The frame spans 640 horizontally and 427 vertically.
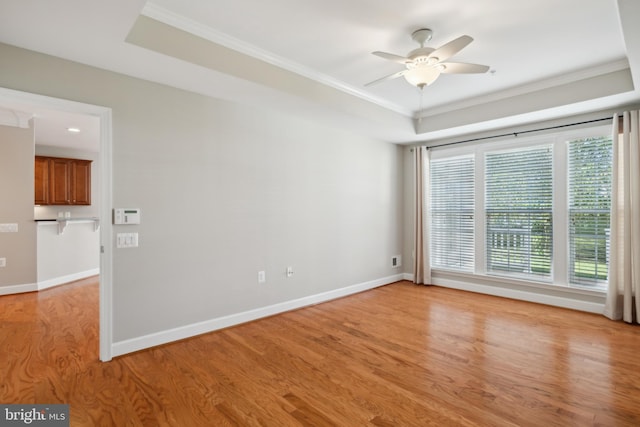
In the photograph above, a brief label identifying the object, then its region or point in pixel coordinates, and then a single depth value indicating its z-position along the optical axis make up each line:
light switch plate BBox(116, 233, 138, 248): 2.88
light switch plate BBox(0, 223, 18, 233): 4.98
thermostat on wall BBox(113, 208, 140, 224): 2.86
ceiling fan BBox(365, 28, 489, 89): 2.59
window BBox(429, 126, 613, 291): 4.08
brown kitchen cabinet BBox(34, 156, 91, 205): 7.19
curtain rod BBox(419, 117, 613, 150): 4.03
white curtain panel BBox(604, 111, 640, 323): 3.63
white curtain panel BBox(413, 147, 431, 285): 5.59
